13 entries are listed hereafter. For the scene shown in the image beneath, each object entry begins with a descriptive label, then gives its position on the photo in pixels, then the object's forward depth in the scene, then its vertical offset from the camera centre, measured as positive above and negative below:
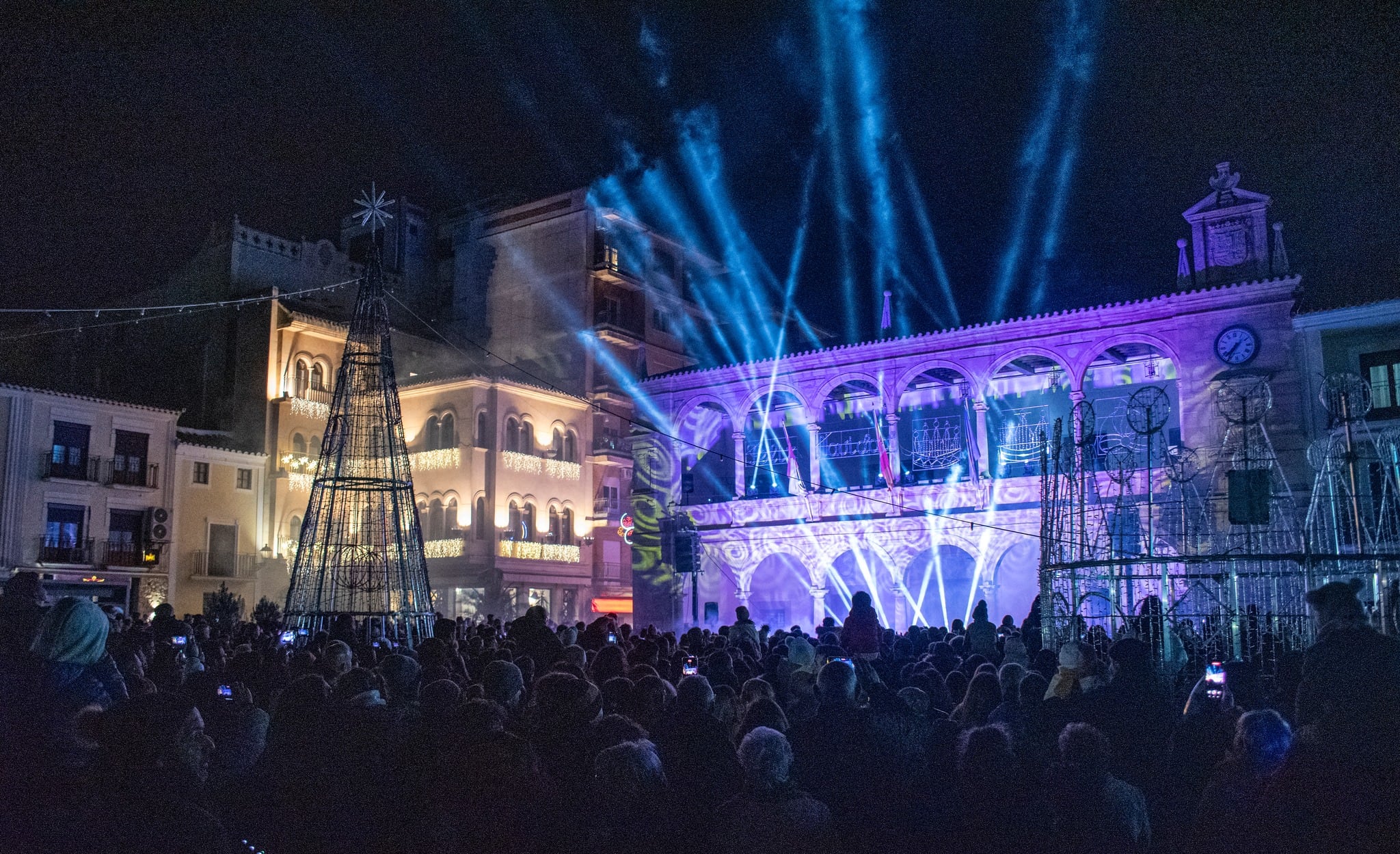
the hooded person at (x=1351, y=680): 4.80 -0.56
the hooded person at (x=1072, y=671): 7.59 -0.77
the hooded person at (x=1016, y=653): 10.69 -0.94
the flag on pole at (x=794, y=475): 28.34 +2.15
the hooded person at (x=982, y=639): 12.68 -0.92
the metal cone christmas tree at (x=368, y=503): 16.33 +0.85
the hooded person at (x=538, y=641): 10.34 -0.82
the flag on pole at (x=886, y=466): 27.00 +2.30
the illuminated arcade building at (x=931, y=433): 23.83 +3.22
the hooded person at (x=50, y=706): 4.61 -0.68
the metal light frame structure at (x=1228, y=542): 11.78 +0.30
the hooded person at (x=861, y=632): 12.71 -0.84
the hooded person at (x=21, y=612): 5.78 -0.31
